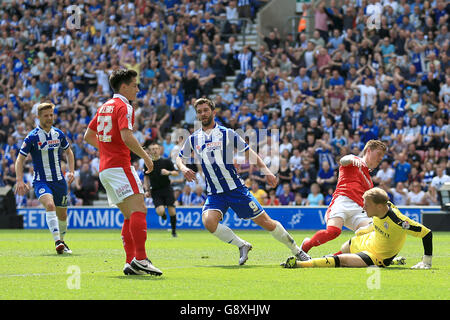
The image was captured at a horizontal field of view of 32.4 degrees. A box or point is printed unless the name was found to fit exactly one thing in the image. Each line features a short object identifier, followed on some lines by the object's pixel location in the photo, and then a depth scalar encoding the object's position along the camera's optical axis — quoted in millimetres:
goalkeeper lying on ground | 8922
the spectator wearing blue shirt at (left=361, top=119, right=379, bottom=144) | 21703
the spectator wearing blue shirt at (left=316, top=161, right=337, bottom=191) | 21625
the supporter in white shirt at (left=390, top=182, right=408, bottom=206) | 20562
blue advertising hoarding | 20906
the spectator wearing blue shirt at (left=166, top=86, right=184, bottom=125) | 26094
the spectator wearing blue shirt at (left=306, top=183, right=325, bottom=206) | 21531
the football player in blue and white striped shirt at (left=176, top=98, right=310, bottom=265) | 10125
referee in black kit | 19250
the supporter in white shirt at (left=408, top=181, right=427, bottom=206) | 20406
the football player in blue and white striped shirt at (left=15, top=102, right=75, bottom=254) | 12742
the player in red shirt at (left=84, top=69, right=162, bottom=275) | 8422
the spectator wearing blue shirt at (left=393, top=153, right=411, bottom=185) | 20881
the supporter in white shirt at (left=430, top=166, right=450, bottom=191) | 20047
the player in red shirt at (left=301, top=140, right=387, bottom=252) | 10023
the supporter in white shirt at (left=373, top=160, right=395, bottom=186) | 20961
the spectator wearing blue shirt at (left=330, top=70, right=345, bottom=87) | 23188
